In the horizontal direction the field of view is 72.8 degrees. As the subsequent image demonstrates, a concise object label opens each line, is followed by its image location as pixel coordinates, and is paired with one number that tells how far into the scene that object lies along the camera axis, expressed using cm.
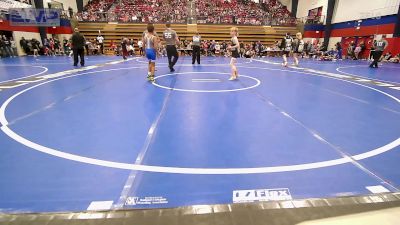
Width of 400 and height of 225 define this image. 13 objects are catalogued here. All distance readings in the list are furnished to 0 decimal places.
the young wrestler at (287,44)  1512
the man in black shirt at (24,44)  2159
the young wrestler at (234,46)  886
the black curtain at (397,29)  1947
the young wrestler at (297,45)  1388
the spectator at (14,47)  2054
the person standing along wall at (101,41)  2384
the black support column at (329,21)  2639
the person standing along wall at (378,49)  1352
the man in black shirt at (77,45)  1262
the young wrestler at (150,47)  881
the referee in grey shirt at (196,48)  1498
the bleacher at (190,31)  2623
